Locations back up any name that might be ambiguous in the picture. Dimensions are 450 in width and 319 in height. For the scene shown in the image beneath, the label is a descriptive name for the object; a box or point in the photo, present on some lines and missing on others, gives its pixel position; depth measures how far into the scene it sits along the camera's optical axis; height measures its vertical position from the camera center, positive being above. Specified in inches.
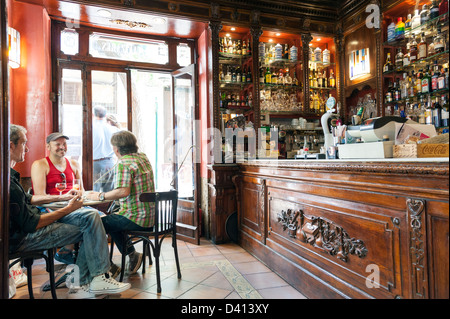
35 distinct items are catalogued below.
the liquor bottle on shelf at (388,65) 149.9 +48.7
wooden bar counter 51.2 -15.9
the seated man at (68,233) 78.5 -19.5
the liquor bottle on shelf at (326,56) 185.3 +66.5
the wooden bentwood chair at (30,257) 73.8 -25.1
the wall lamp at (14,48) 120.7 +50.3
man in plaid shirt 97.6 -8.8
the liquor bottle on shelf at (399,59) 146.3 +50.3
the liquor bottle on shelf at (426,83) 133.6 +34.6
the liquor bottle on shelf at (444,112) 128.7 +20.4
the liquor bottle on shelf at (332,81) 186.9 +50.8
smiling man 105.4 -2.8
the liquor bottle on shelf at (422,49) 137.3 +51.9
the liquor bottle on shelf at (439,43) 128.9 +51.9
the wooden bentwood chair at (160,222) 95.6 -20.6
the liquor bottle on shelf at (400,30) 142.8 +63.5
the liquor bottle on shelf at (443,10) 122.9 +63.5
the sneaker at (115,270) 107.5 -39.8
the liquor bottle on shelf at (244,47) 170.6 +67.9
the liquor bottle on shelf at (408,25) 138.9 +65.0
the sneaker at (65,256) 111.0 -34.9
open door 156.0 +7.4
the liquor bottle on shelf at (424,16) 129.9 +64.2
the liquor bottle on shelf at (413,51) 140.2 +52.3
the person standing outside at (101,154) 163.9 +5.9
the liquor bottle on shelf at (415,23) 134.3 +63.7
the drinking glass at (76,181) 117.2 -6.7
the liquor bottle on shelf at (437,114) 131.5 +20.0
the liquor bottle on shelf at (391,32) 146.6 +64.3
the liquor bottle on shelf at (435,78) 130.9 +36.1
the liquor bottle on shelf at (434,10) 127.2 +64.9
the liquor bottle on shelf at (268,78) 177.8 +51.0
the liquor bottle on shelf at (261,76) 173.9 +52.1
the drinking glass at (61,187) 94.6 -7.0
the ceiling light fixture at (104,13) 144.6 +76.3
